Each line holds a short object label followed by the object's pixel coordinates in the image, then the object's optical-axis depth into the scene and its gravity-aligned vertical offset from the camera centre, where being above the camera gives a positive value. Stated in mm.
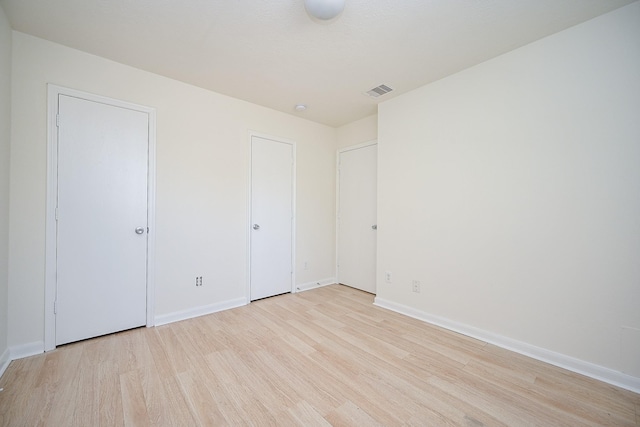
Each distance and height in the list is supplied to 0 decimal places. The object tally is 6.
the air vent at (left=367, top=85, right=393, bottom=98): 2761 +1428
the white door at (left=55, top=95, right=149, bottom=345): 2117 -53
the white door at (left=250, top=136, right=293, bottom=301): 3264 -37
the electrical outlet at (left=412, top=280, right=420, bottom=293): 2758 -793
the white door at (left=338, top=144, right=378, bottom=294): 3617 -31
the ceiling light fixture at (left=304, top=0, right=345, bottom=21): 1551 +1323
